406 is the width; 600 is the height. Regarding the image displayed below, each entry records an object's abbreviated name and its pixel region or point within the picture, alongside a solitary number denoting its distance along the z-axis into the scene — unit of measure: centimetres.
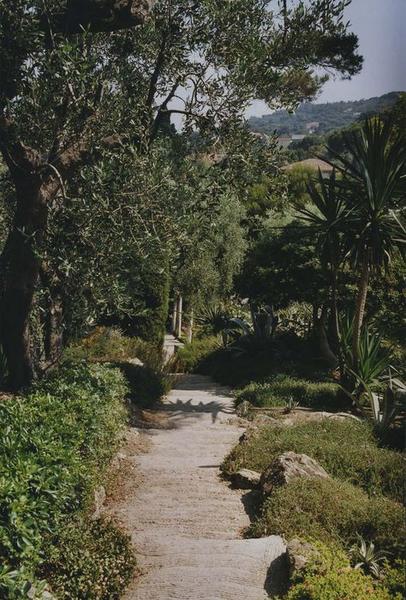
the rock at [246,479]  758
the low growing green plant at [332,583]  415
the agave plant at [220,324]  1983
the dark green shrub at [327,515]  558
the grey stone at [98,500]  648
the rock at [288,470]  671
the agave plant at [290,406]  1173
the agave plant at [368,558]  507
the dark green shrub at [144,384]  1269
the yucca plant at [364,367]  1208
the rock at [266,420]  1049
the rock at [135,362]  1409
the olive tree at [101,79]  754
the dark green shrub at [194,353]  2022
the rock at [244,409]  1201
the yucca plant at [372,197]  1074
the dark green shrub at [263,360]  1538
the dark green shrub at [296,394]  1246
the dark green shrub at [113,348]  1493
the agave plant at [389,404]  987
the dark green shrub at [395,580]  431
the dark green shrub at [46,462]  400
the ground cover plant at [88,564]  475
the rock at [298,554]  473
